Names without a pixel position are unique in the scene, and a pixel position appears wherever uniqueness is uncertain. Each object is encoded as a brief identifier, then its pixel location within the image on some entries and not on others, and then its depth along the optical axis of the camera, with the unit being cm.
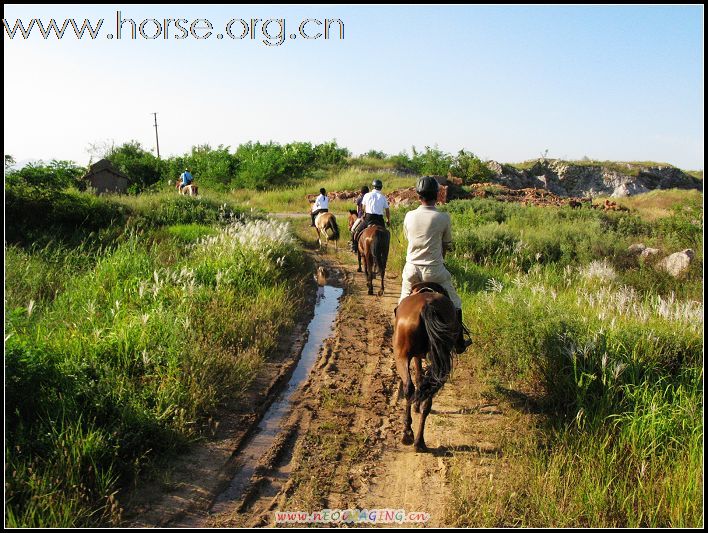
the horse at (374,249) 1205
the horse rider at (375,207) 1284
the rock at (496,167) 4141
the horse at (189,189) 2548
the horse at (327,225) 1749
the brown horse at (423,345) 531
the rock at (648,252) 1363
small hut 2973
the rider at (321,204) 1862
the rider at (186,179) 2870
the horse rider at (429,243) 599
